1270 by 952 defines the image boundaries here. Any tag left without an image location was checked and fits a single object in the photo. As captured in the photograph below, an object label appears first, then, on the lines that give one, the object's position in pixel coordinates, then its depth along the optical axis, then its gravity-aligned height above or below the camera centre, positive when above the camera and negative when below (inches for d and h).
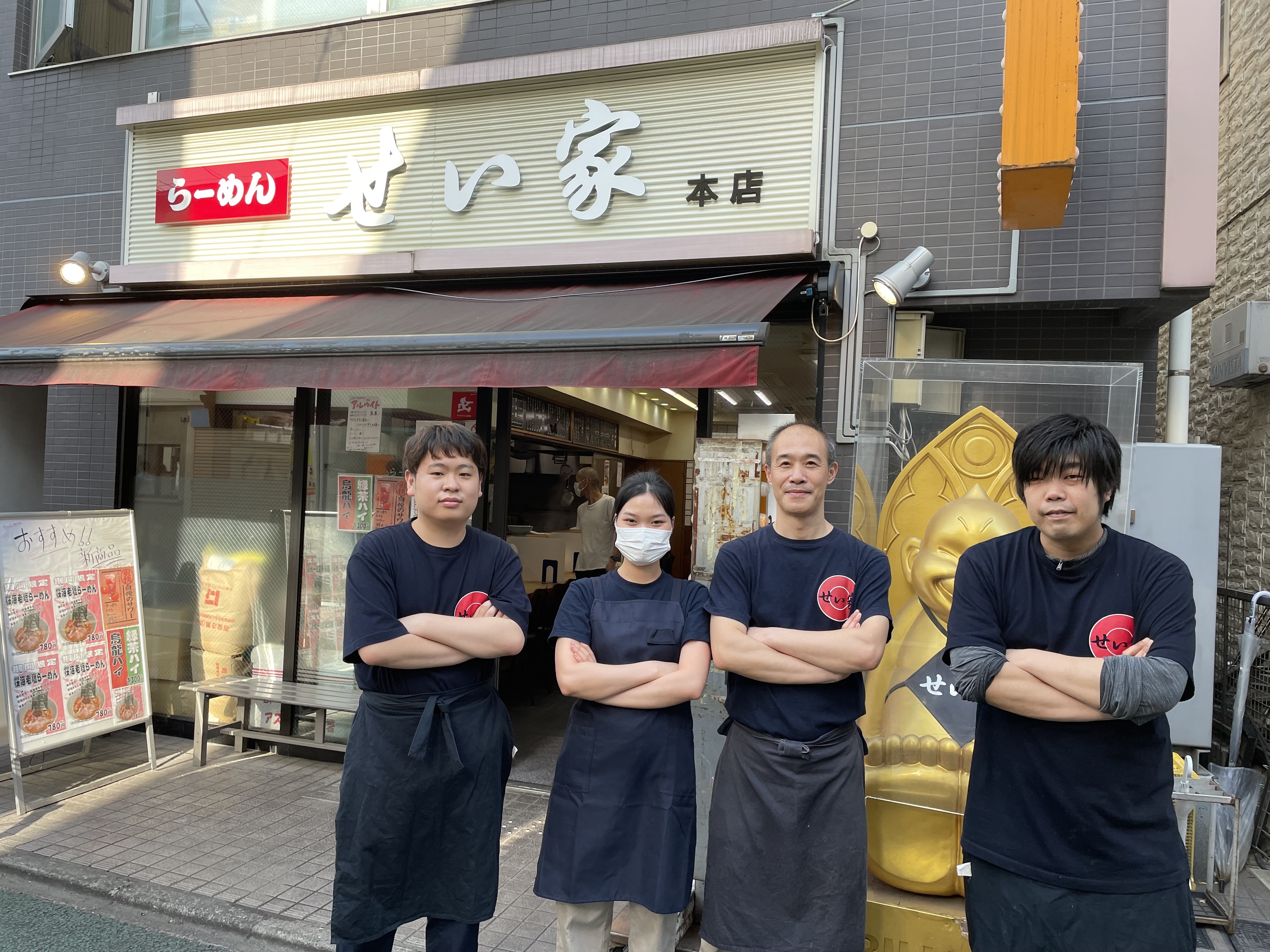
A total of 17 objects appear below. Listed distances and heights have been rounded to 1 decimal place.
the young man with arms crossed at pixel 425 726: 103.2 -33.0
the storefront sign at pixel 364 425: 233.6 +10.7
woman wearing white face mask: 102.4 -35.3
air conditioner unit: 236.4 +45.9
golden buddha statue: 120.3 -27.3
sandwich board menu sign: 186.5 -42.7
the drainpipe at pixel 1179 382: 201.6 +29.1
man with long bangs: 81.2 -21.0
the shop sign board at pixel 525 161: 194.9 +79.0
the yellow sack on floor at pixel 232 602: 243.3 -42.2
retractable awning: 153.9 +25.5
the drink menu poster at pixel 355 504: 234.5 -11.5
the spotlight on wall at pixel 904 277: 171.5 +44.3
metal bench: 214.8 -61.9
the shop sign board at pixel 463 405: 226.8 +17.0
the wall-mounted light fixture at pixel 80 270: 248.5 +54.0
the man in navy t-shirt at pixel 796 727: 98.7 -29.3
